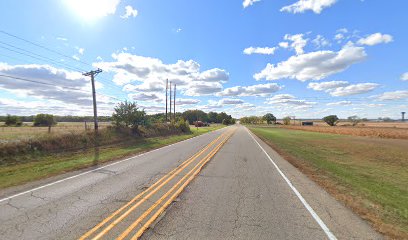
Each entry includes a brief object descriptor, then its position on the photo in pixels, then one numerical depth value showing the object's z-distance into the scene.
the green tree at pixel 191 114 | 173.20
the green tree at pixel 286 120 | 181.05
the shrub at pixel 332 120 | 130.38
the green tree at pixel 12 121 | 55.00
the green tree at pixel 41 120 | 55.99
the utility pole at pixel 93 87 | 26.90
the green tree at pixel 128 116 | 32.38
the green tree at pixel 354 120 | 136.11
